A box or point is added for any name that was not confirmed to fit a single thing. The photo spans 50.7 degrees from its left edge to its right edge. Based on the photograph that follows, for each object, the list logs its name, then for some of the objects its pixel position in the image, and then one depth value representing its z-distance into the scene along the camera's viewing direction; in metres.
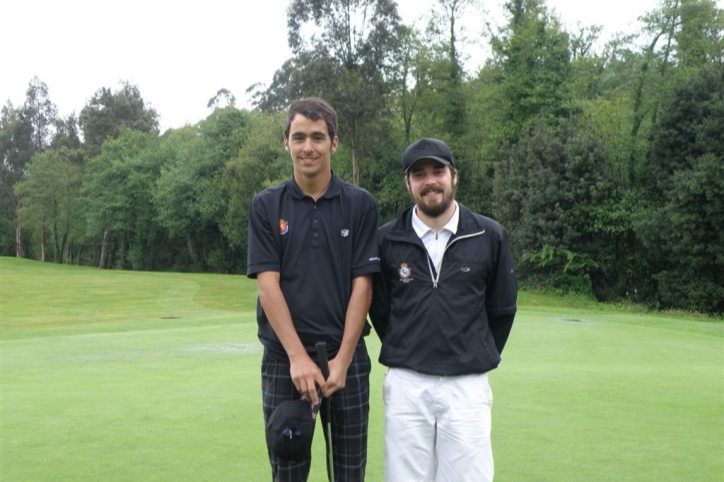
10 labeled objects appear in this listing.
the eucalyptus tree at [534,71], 35.00
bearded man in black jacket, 3.33
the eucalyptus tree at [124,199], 55.94
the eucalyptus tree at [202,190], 51.62
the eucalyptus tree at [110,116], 68.31
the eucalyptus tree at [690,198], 27.05
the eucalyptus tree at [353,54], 38.66
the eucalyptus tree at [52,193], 57.97
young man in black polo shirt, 3.27
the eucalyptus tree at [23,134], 71.79
